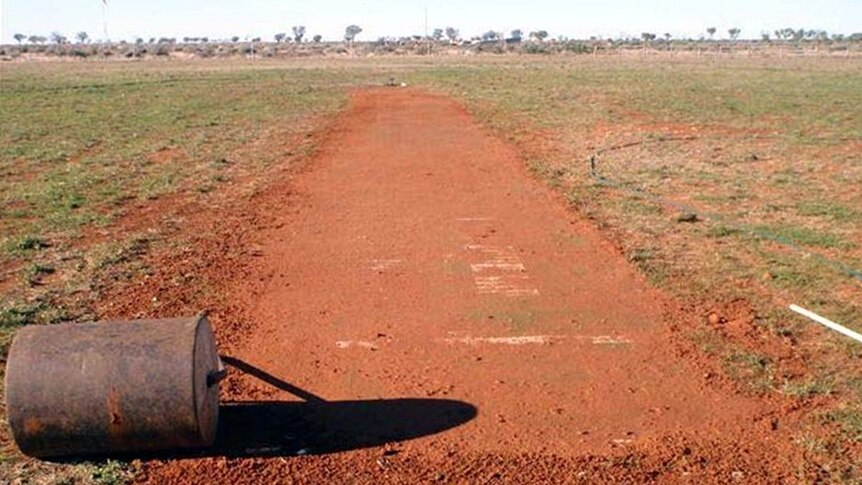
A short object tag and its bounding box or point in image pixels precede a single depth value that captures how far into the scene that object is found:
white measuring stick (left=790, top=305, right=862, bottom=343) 7.22
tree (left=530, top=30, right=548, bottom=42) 190.88
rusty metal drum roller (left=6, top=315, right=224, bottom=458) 5.02
